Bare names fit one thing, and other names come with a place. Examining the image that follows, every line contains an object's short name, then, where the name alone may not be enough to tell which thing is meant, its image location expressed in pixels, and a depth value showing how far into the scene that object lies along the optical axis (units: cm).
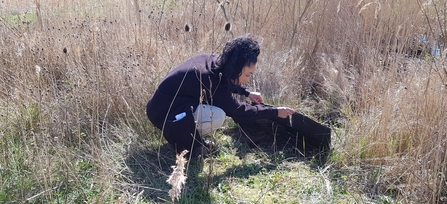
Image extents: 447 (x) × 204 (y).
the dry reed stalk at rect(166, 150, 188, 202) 151
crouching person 284
